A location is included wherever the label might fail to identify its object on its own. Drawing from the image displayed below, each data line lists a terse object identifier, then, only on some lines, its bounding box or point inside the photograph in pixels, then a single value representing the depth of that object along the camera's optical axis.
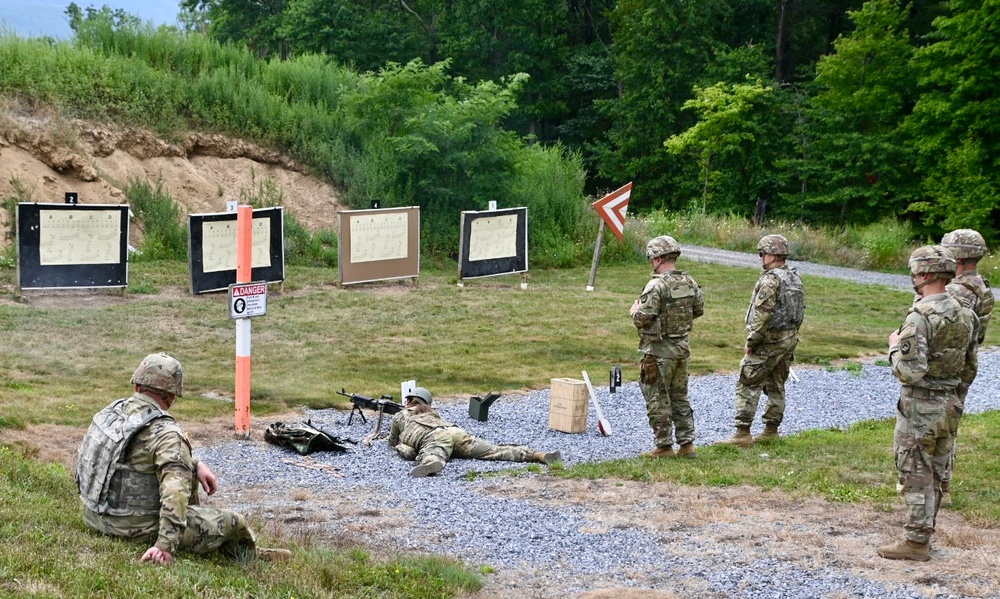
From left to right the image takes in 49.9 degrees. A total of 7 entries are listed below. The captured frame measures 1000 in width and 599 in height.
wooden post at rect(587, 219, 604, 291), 24.16
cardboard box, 12.61
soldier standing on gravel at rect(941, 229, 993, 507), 9.42
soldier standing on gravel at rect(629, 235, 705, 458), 10.91
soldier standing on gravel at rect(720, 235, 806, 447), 11.27
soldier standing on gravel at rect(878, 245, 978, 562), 7.61
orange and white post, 11.38
